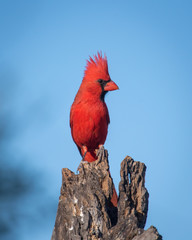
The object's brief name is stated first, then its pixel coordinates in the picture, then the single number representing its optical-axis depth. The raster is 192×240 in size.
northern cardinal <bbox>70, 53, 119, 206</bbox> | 9.68
